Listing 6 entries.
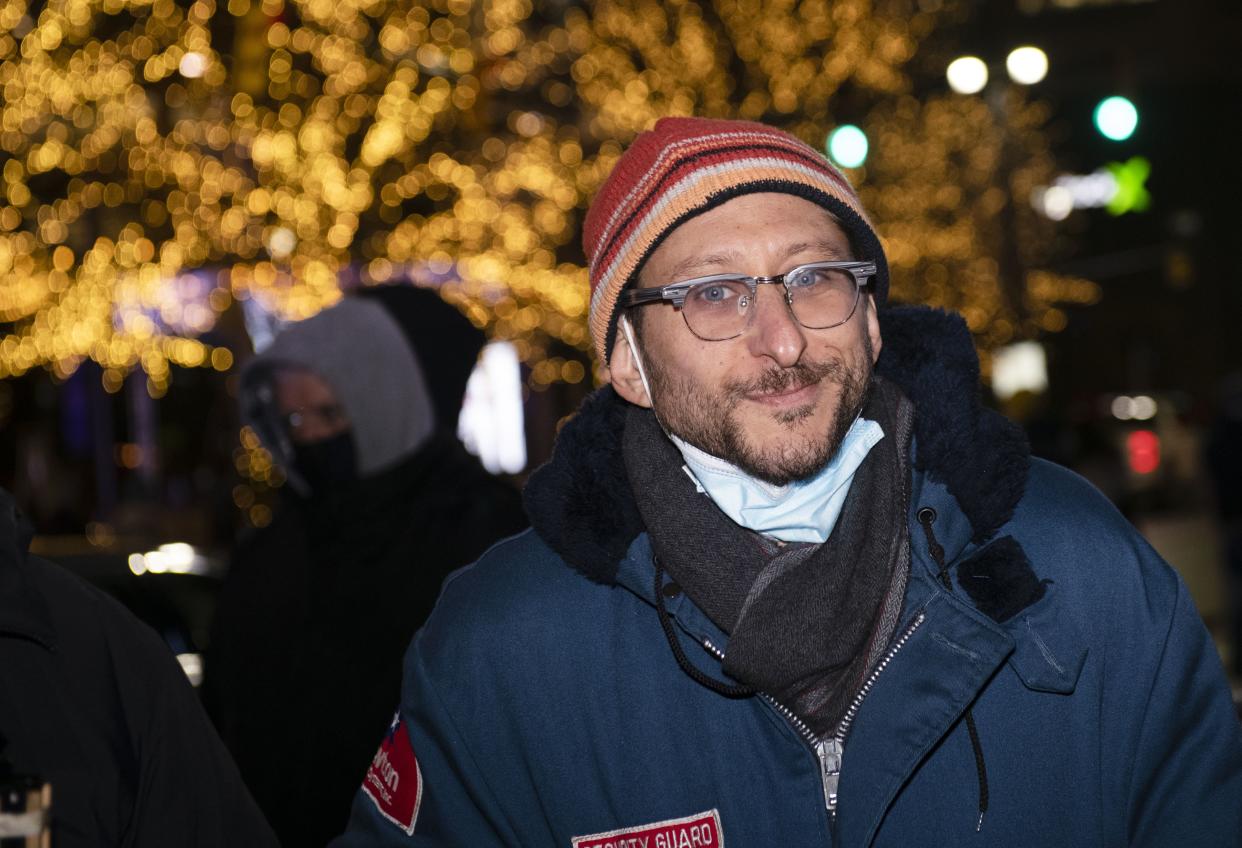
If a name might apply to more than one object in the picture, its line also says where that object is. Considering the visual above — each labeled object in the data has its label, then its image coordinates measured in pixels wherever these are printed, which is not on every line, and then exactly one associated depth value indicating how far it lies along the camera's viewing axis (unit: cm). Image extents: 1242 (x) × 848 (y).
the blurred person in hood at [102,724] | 245
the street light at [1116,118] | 1328
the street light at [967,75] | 1321
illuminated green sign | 1512
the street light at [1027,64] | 1362
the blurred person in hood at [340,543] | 420
